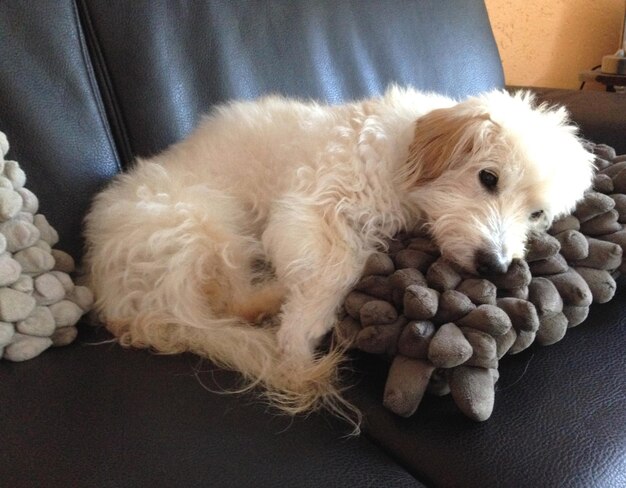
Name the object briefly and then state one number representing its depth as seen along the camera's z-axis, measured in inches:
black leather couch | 30.4
